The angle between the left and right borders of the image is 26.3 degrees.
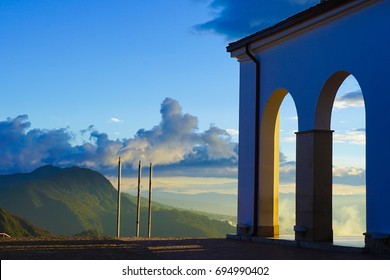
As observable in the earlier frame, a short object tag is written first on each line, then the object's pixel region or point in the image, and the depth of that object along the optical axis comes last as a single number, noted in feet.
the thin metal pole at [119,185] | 118.23
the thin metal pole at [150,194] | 118.21
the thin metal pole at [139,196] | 117.29
